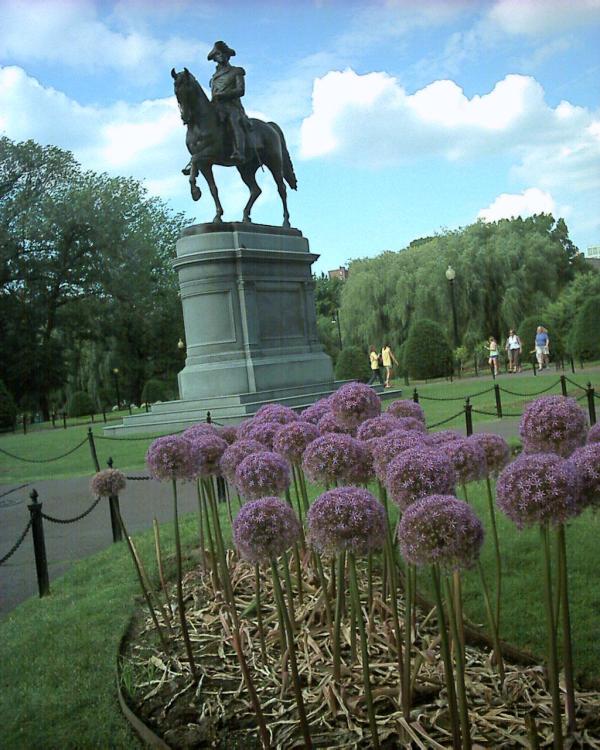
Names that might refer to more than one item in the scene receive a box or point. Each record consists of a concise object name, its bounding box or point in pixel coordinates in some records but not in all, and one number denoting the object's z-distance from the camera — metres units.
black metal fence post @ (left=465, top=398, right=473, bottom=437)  11.14
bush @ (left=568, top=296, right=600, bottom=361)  27.80
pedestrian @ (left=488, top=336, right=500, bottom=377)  28.37
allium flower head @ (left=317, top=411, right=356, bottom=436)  4.06
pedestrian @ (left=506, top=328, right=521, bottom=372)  29.23
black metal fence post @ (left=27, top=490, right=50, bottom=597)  6.09
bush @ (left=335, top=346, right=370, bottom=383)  31.81
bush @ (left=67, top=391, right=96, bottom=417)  40.47
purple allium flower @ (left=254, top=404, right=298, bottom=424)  4.43
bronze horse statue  18.83
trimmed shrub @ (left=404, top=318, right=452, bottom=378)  31.89
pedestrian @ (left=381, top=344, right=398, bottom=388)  28.47
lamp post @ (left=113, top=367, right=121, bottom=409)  44.34
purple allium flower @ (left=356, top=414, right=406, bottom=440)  3.58
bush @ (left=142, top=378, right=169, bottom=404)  38.41
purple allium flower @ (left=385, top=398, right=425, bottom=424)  4.26
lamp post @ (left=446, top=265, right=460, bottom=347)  33.89
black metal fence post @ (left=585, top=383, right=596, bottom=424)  11.57
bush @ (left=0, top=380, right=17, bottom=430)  32.78
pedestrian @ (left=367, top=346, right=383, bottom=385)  28.00
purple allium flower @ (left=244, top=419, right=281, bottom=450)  4.07
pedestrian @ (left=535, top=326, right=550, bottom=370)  27.94
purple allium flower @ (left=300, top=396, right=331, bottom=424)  4.66
